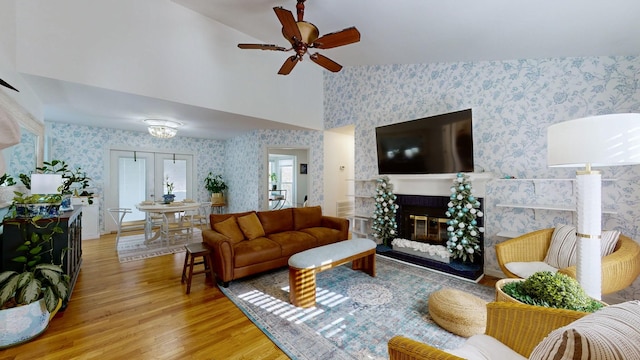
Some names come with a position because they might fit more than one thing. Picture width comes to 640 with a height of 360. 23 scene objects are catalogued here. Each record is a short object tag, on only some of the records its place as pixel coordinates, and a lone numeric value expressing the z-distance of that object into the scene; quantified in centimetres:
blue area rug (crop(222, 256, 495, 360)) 197
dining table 438
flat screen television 330
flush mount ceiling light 462
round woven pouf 201
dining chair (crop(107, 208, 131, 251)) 425
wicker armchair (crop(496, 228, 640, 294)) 196
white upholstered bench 252
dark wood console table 220
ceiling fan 231
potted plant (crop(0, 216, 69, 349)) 192
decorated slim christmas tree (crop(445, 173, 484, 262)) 324
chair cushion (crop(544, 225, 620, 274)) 229
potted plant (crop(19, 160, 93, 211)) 269
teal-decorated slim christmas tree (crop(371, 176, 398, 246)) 421
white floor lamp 127
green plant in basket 138
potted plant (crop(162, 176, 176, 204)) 482
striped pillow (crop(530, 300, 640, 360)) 63
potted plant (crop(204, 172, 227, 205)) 673
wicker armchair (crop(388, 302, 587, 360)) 106
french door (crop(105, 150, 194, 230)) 575
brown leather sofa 295
